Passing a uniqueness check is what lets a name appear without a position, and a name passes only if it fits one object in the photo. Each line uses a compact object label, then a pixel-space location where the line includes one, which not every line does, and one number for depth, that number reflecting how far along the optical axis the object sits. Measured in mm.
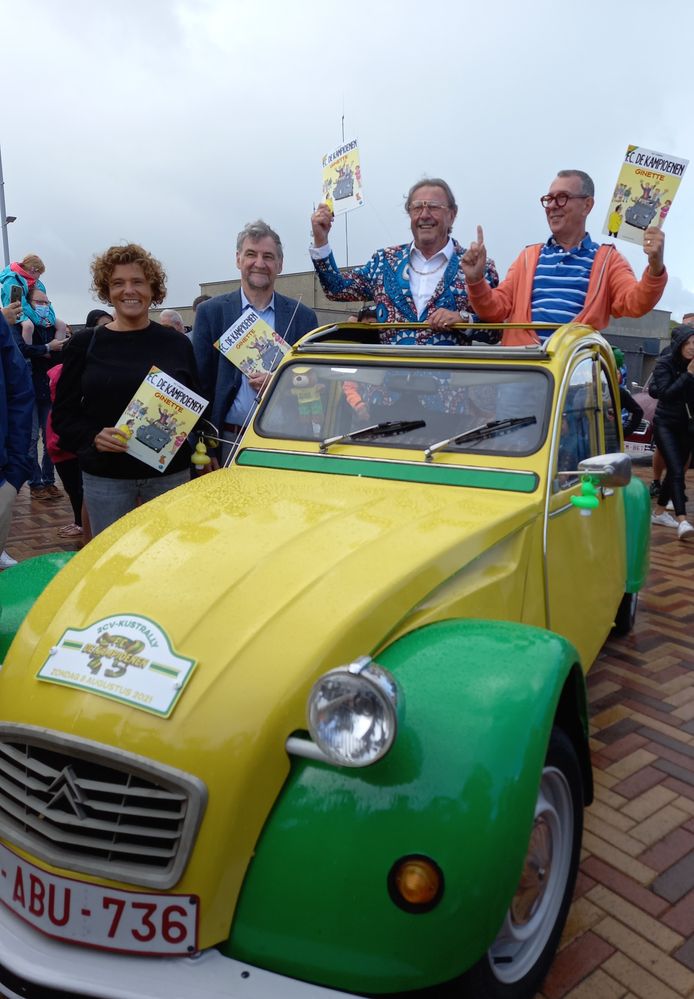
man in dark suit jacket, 3893
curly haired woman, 3445
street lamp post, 16266
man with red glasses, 3745
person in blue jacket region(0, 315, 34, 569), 3326
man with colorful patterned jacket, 3762
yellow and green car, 1513
